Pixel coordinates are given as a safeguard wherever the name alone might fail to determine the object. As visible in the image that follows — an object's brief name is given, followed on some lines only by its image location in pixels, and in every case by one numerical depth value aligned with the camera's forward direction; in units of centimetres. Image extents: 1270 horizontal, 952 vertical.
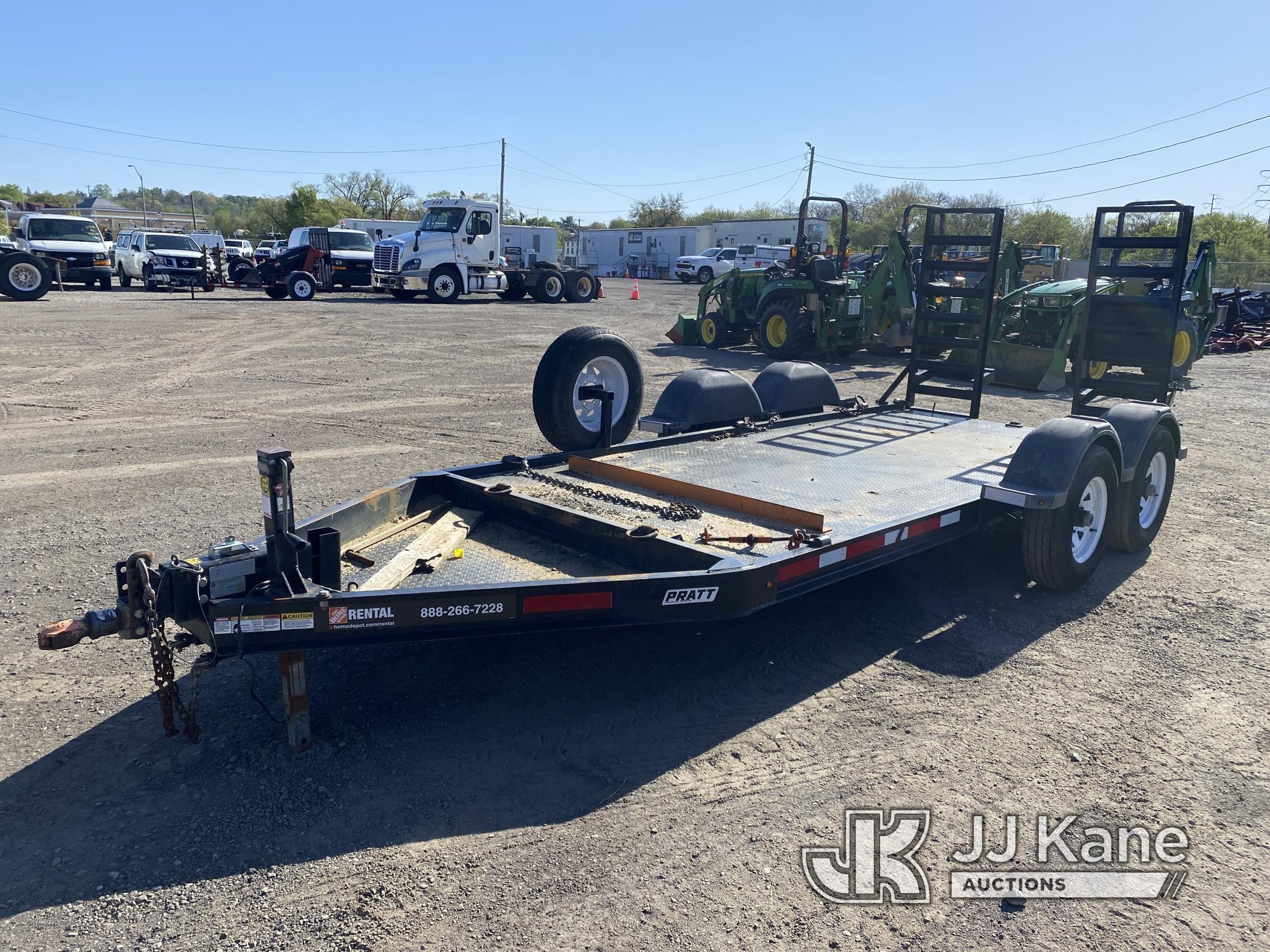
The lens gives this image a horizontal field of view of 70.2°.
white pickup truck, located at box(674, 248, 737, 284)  4612
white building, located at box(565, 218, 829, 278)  5275
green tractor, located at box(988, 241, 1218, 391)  1356
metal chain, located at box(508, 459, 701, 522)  452
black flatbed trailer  314
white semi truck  2605
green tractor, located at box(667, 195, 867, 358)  1520
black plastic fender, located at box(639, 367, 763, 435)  655
